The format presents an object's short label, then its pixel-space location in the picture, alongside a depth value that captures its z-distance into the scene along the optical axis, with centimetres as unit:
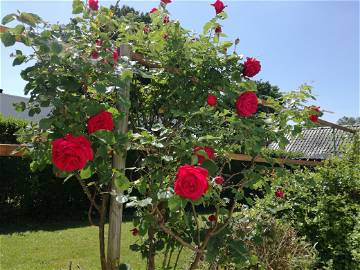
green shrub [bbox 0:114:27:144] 621
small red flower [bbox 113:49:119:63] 153
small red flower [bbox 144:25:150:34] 210
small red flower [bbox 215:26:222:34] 204
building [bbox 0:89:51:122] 1178
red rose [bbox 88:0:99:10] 173
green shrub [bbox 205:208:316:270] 233
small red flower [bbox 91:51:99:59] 149
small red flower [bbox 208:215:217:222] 210
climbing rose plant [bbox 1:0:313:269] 139
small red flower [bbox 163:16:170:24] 201
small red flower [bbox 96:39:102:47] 164
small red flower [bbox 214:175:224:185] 165
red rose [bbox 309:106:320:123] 221
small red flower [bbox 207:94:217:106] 185
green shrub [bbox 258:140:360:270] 352
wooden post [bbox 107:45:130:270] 190
